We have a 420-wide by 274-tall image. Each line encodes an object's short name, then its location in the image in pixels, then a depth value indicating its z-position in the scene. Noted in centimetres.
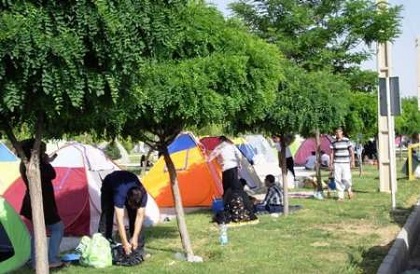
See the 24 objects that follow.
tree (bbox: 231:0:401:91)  1816
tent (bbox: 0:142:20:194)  1270
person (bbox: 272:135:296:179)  2040
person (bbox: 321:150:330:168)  3272
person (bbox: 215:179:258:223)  1247
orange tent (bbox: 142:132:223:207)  1584
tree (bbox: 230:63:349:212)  1276
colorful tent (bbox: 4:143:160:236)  1192
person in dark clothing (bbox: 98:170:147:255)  895
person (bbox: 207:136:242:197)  1396
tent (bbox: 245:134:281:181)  2799
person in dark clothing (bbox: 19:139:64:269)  868
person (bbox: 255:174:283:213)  1454
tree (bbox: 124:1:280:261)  779
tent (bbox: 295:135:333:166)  3737
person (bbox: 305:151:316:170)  3222
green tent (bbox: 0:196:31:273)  888
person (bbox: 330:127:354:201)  1670
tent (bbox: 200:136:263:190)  1992
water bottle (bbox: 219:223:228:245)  1028
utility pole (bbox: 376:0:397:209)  1716
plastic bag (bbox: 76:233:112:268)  873
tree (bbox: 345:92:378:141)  2314
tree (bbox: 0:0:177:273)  461
